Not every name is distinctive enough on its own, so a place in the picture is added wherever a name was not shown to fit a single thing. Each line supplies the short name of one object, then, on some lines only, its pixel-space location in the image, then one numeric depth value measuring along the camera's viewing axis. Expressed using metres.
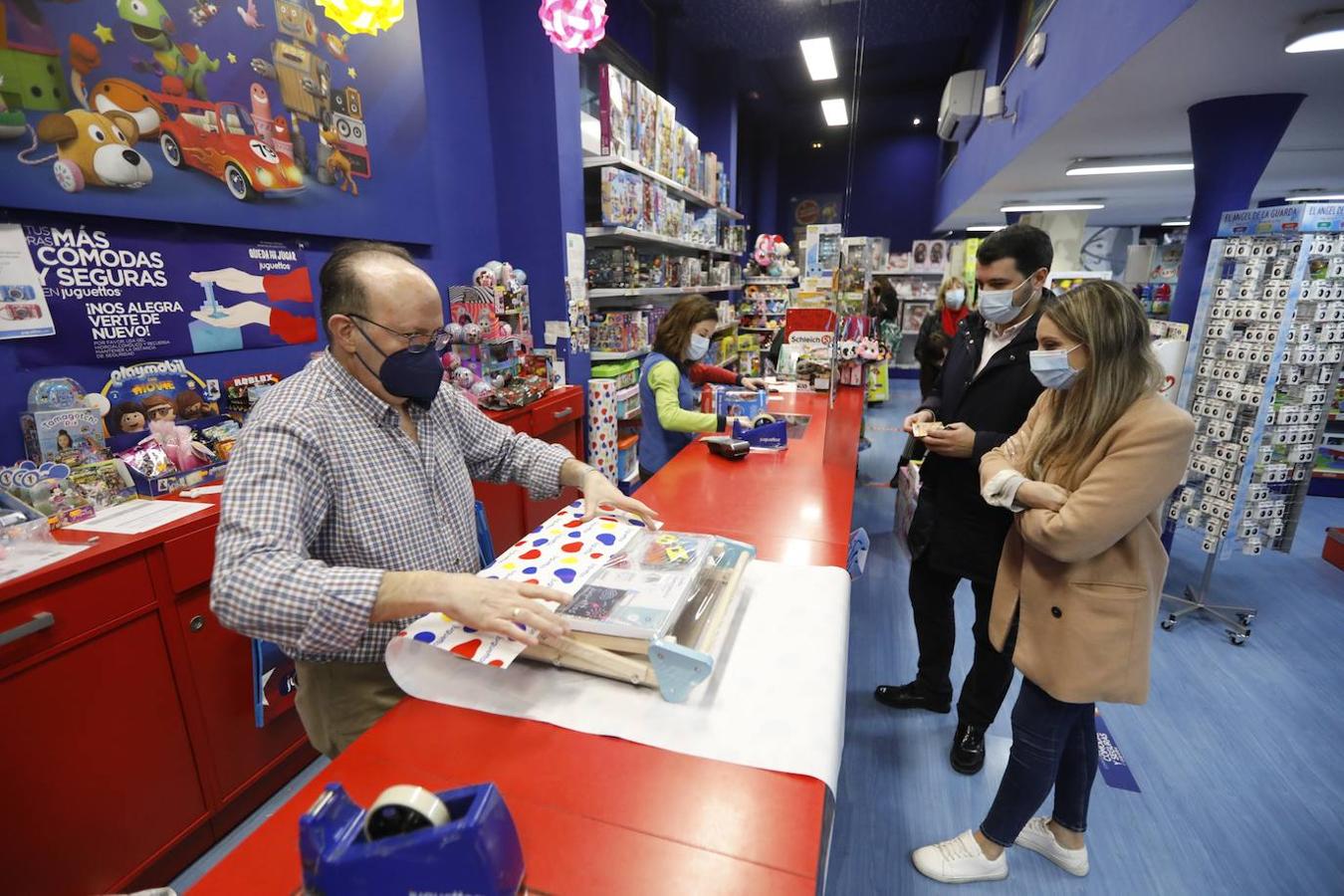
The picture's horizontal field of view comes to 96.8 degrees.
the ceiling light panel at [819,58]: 5.65
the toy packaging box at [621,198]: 4.23
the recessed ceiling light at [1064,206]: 7.77
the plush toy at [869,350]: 4.61
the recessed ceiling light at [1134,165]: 4.61
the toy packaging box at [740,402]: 3.26
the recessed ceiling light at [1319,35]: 1.99
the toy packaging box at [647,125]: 4.61
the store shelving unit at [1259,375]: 2.89
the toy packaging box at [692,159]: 5.77
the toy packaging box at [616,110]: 4.13
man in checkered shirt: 1.03
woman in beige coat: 1.33
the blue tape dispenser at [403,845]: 0.60
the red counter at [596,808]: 0.81
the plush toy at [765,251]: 8.55
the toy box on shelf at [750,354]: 7.26
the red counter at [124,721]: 1.49
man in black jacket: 1.97
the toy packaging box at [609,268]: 4.55
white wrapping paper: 1.02
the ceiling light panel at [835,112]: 8.27
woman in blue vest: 3.12
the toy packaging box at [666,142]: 5.04
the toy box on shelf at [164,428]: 2.03
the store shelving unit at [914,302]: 11.10
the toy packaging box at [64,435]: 1.86
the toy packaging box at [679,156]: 5.43
